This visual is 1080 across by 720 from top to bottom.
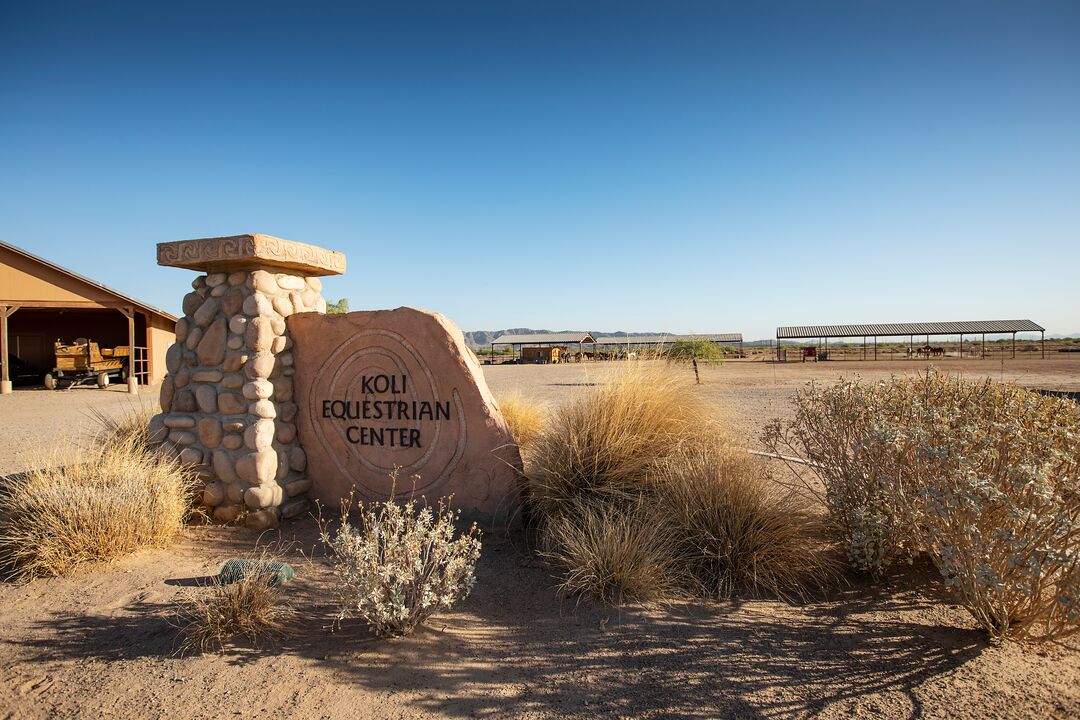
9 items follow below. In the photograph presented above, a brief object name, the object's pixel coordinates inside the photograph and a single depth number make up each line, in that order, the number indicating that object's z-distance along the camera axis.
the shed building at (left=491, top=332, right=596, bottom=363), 45.16
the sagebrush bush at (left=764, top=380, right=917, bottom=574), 3.61
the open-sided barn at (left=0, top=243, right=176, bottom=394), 16.64
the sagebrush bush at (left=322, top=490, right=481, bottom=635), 3.03
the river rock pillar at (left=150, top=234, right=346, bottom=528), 4.96
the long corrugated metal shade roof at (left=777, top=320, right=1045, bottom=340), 44.22
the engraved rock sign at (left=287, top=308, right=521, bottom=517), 4.79
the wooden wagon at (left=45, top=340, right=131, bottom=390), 18.19
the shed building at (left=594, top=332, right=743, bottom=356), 59.55
